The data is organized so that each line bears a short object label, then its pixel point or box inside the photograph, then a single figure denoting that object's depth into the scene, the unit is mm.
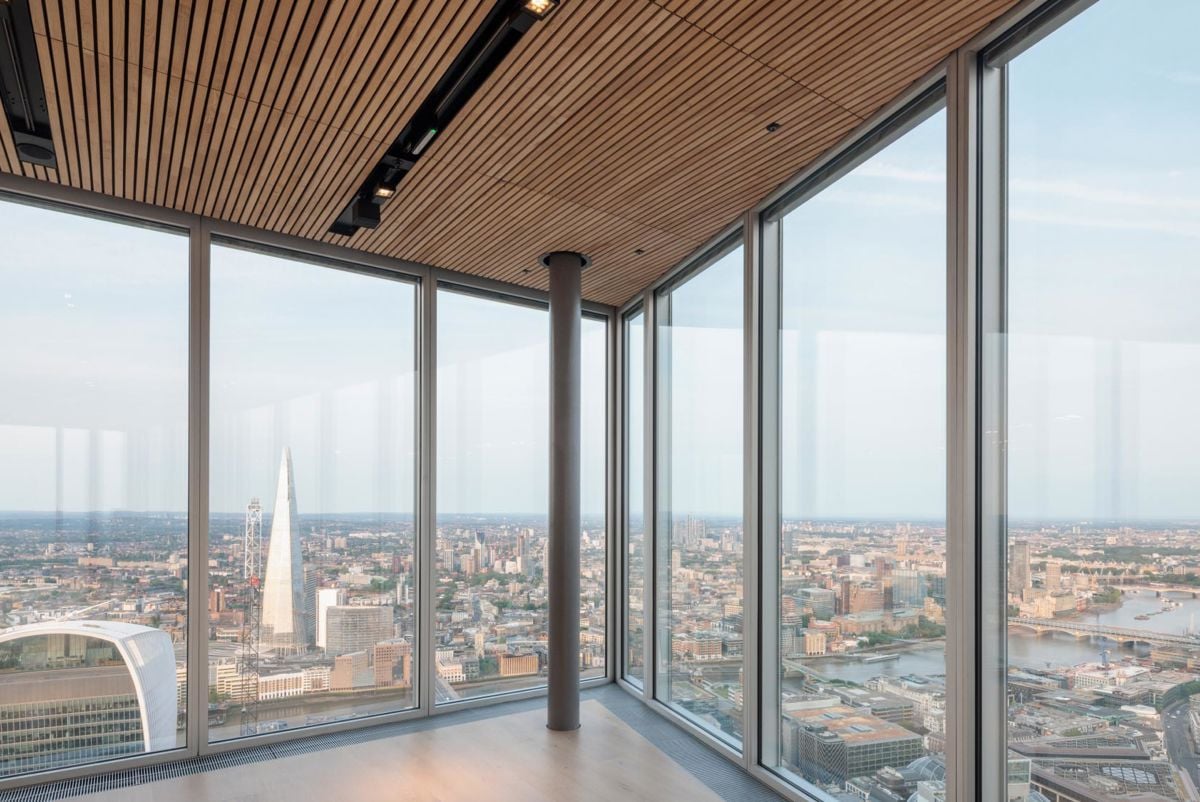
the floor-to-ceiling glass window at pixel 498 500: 6887
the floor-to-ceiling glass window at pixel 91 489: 5109
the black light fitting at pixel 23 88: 3289
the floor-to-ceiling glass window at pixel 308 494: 5895
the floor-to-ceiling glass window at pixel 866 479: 3844
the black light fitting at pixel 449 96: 3184
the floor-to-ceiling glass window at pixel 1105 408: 2705
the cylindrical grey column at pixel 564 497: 6184
